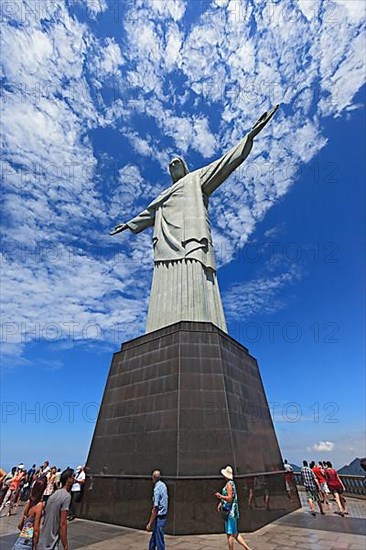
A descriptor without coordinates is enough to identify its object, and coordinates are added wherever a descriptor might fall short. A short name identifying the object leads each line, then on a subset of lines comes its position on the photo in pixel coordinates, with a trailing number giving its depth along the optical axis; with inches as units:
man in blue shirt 211.8
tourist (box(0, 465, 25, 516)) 458.9
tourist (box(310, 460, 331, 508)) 443.8
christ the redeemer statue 468.1
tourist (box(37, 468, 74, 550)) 154.5
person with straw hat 228.2
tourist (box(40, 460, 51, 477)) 498.6
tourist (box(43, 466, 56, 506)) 412.2
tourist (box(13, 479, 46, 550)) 154.6
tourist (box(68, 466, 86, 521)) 385.7
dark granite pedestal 315.3
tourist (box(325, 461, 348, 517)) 397.3
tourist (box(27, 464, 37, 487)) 597.3
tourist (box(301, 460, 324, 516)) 433.1
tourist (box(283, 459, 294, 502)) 415.4
